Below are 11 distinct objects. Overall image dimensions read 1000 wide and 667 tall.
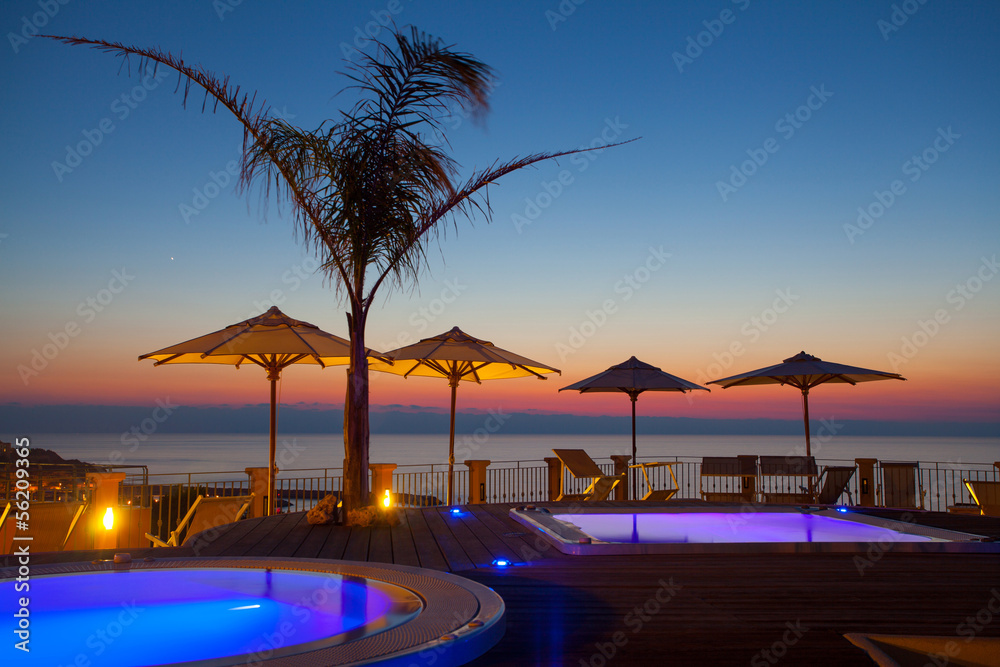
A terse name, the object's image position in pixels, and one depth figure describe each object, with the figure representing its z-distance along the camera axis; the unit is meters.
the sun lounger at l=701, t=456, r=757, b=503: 10.58
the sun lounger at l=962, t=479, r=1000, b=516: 9.16
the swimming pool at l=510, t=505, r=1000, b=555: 4.96
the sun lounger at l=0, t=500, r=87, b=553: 6.99
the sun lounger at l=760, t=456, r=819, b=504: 10.53
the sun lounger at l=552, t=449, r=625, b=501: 9.65
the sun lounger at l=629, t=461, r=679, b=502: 9.55
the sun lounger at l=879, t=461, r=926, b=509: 10.22
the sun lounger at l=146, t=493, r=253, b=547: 7.43
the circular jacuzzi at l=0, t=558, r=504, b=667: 3.47
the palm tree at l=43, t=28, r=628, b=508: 6.11
